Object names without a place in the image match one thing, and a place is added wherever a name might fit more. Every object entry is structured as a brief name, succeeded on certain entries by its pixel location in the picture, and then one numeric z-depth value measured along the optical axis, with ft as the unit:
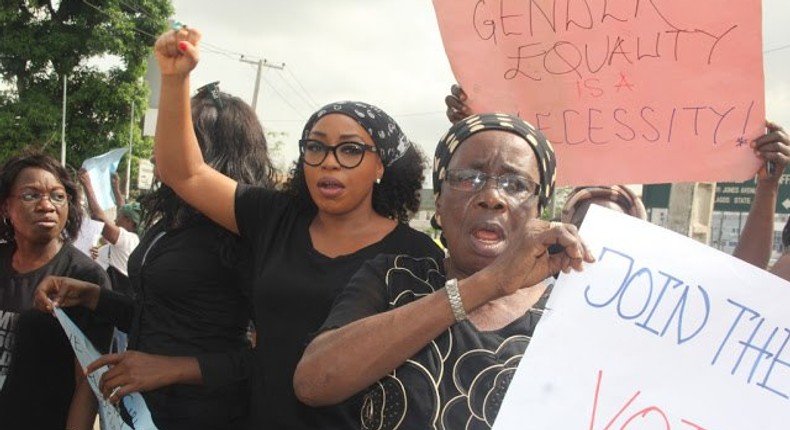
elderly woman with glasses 4.75
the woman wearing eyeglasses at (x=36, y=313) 9.50
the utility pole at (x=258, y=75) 132.36
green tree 91.40
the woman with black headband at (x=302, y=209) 7.11
